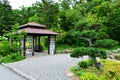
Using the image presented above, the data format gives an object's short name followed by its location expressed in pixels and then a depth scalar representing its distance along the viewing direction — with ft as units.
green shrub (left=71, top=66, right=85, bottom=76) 11.99
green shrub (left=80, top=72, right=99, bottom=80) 9.69
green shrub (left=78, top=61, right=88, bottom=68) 14.03
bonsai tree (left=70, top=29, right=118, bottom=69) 11.90
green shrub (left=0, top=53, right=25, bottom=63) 19.59
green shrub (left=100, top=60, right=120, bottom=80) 8.71
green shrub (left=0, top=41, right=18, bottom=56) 22.46
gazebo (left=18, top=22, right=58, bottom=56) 24.98
